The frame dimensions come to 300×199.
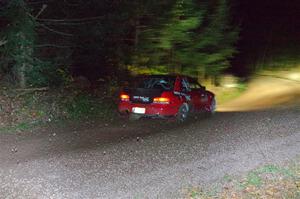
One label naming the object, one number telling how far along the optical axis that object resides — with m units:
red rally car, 14.22
